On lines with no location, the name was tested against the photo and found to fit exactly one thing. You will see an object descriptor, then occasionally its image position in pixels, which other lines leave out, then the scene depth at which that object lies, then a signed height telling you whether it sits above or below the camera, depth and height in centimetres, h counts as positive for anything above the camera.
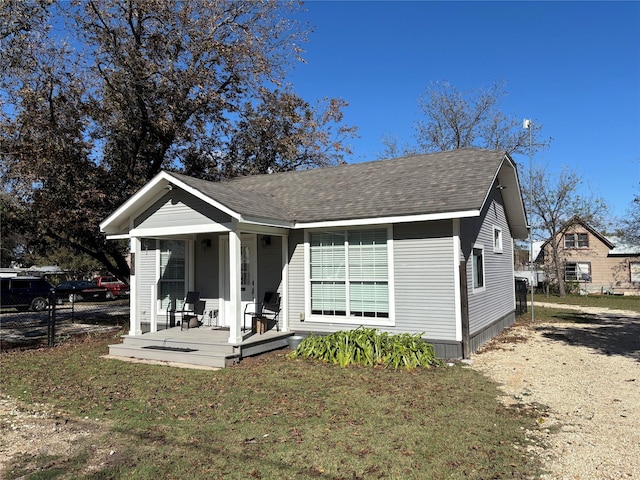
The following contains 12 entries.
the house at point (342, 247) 874 +62
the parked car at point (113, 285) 3084 -56
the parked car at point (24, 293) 2158 -73
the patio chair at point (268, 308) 1016 -79
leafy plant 810 -146
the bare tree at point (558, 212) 2945 +399
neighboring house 3381 +67
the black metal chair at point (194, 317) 1117 -105
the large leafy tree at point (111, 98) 1279 +572
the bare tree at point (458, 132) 3020 +982
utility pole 1516 +500
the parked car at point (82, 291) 2845 -89
